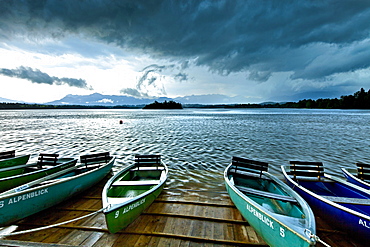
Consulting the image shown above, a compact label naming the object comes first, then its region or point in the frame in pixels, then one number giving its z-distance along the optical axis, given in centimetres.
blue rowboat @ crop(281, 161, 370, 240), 477
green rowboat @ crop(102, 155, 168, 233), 497
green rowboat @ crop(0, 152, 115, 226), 539
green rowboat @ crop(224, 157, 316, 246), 385
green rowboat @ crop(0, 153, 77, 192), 758
